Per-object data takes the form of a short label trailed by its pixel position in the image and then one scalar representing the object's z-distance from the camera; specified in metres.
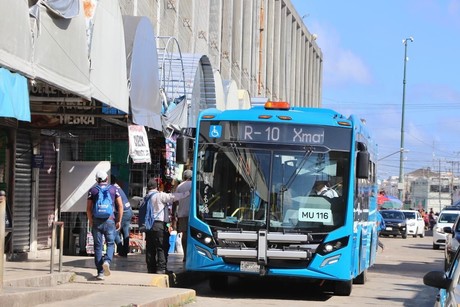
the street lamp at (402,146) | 69.94
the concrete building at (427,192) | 151.50
